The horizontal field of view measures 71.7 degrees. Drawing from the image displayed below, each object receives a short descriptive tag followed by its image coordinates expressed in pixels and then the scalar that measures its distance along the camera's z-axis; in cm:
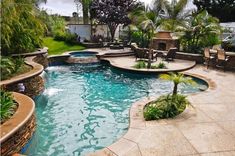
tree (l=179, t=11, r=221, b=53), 1163
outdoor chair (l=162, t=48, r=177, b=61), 1159
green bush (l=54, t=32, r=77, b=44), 1797
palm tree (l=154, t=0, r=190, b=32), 1444
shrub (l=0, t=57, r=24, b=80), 639
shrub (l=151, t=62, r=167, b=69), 1006
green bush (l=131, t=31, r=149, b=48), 1561
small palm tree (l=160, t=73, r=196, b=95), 514
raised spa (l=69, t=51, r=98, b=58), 1488
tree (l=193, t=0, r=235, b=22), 2862
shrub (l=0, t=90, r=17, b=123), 378
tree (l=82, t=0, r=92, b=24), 1892
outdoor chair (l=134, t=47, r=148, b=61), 1173
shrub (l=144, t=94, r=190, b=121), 481
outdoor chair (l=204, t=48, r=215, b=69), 1020
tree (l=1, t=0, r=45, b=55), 887
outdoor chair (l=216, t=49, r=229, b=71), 967
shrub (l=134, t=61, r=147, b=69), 1021
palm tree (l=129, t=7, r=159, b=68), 943
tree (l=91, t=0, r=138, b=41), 1641
